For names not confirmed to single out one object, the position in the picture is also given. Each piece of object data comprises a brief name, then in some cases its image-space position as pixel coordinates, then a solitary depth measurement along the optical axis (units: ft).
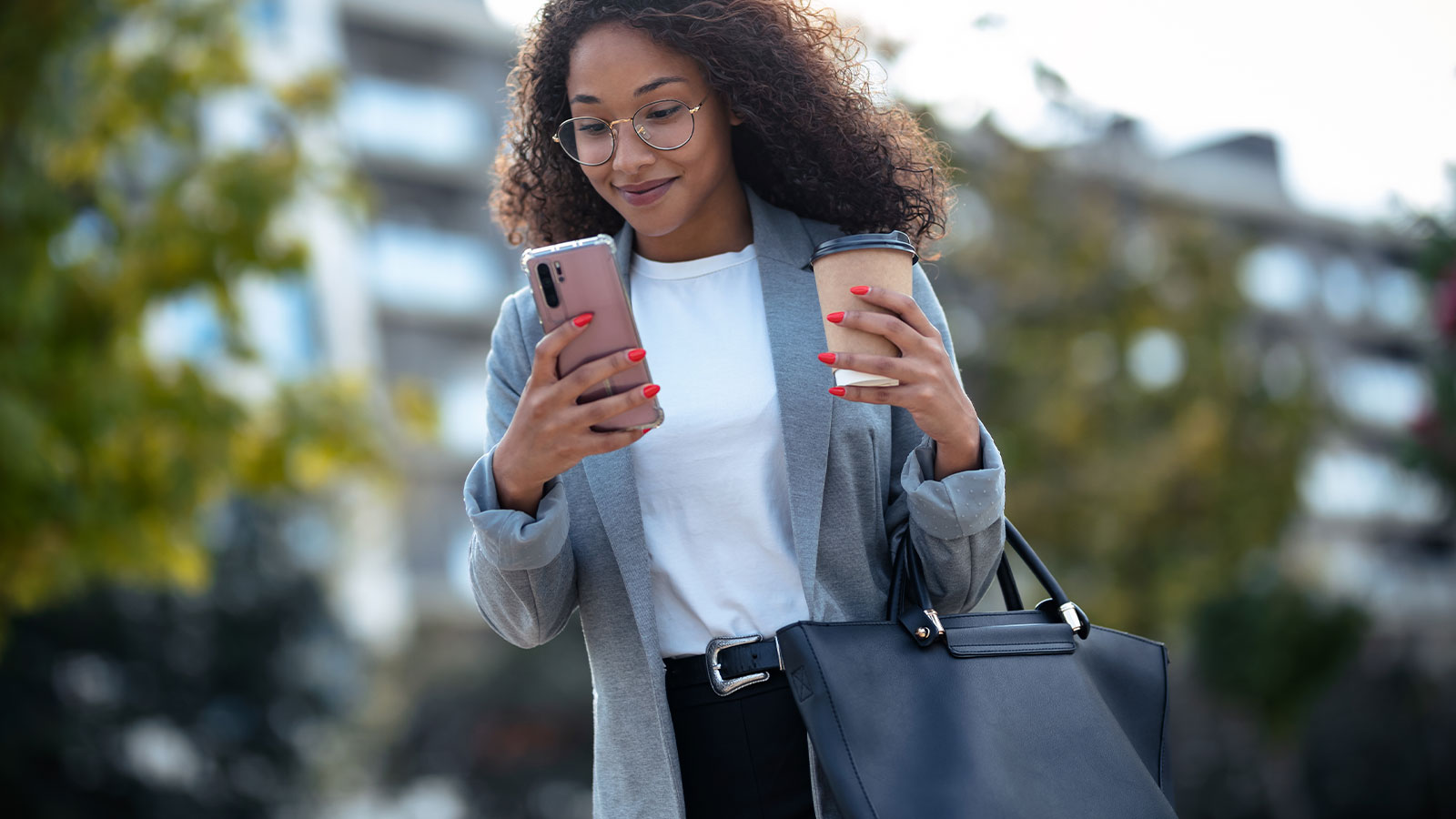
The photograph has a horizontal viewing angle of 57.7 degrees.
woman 6.38
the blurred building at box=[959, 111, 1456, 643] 143.95
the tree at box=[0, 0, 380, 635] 19.80
